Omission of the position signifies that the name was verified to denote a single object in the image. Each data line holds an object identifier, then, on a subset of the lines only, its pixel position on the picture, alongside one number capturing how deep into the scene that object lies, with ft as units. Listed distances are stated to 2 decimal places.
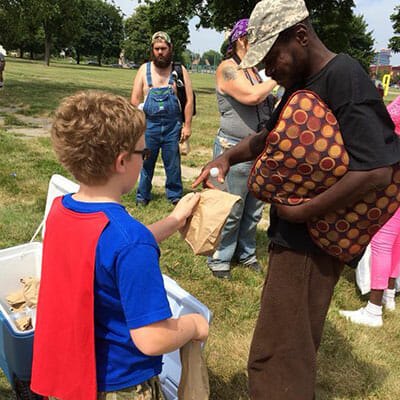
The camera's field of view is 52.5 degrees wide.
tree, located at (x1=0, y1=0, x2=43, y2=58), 47.34
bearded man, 16.19
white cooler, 6.40
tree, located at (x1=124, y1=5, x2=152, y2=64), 263.29
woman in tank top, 10.36
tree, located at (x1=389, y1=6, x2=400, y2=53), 120.26
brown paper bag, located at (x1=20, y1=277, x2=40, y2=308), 7.70
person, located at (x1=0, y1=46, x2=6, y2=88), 37.69
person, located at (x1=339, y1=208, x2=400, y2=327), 10.69
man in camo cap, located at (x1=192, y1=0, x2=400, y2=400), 4.75
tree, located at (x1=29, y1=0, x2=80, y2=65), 47.60
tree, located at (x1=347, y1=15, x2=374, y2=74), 192.77
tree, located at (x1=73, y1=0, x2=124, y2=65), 255.29
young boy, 3.81
